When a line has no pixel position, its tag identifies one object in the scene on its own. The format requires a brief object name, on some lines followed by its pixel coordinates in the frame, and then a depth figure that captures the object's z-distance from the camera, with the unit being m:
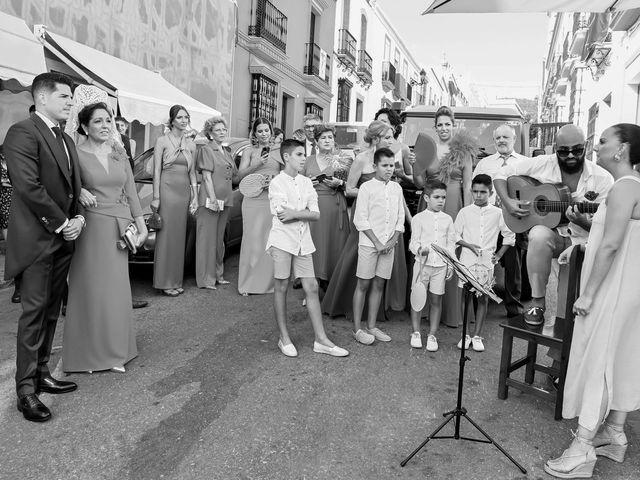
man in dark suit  3.53
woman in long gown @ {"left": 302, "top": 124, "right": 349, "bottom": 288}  6.36
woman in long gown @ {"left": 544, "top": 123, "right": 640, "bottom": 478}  3.04
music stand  3.18
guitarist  4.21
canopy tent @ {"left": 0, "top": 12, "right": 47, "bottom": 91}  7.68
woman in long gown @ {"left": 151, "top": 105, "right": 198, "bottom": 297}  6.66
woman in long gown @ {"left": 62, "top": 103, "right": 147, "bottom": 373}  4.18
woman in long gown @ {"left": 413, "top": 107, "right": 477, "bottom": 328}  5.75
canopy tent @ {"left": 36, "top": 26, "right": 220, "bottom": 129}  9.31
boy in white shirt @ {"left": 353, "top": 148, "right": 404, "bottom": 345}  5.22
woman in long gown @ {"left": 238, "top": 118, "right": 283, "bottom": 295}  7.00
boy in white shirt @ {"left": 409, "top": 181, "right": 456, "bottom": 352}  5.15
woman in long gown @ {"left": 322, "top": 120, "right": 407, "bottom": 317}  5.81
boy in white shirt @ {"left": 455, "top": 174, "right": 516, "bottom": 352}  5.18
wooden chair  3.58
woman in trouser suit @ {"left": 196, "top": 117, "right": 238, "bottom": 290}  7.03
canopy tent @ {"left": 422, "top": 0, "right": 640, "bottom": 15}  3.94
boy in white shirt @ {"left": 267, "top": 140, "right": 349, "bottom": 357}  4.83
